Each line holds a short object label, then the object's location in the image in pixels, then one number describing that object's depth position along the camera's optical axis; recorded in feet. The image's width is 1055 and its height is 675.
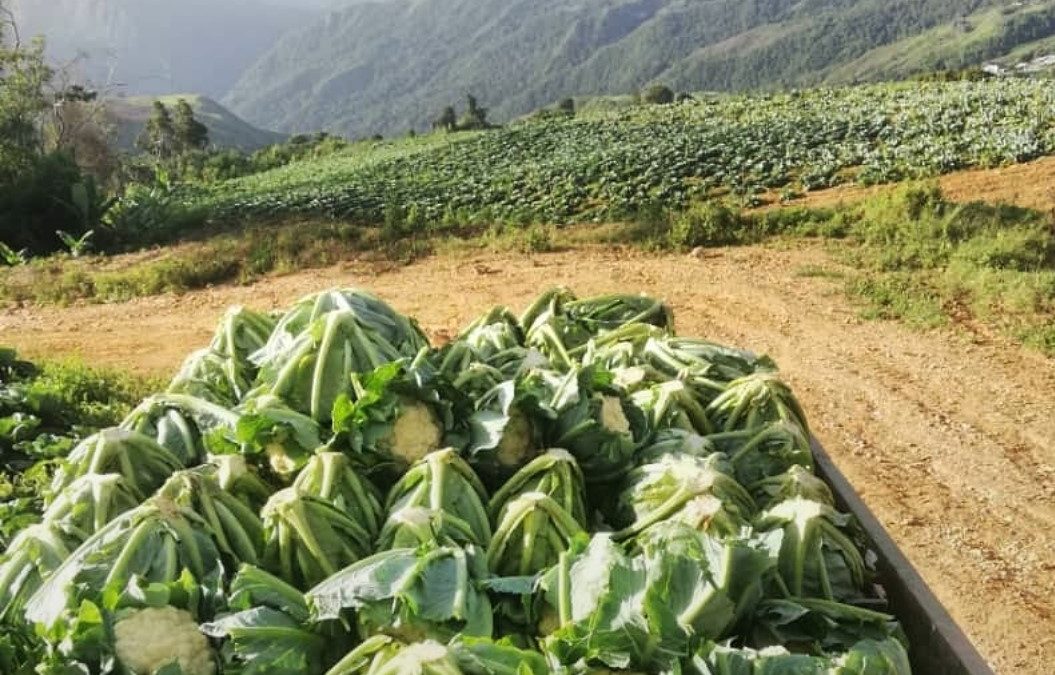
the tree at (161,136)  185.57
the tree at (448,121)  183.28
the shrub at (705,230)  42.16
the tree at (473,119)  193.96
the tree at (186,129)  194.80
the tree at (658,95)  218.79
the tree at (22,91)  95.40
